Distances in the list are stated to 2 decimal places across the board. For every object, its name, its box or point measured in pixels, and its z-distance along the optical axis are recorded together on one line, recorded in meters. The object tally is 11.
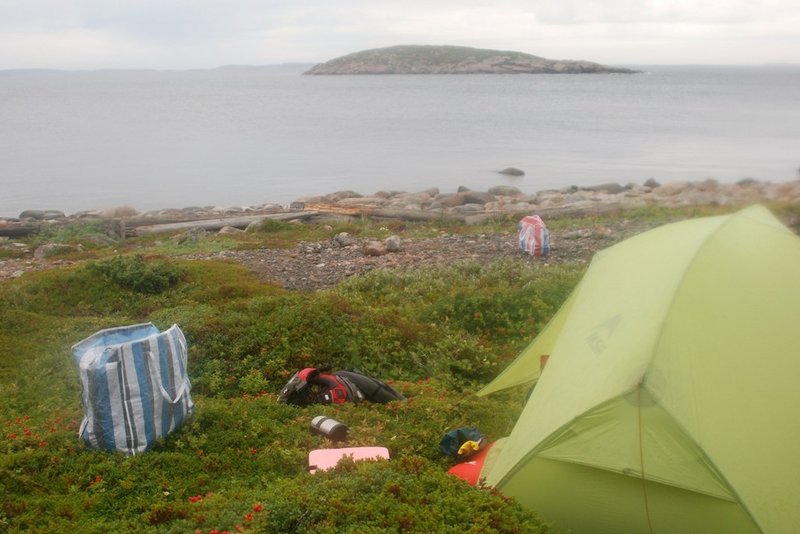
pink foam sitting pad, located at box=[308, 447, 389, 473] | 6.73
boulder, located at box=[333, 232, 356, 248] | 19.45
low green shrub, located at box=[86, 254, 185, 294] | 14.17
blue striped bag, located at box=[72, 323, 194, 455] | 6.59
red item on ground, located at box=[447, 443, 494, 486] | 6.62
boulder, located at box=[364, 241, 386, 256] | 18.06
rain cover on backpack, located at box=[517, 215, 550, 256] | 16.22
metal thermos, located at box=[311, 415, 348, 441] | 7.39
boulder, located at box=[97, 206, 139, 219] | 32.44
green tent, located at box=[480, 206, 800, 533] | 5.38
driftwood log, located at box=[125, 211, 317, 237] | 25.95
